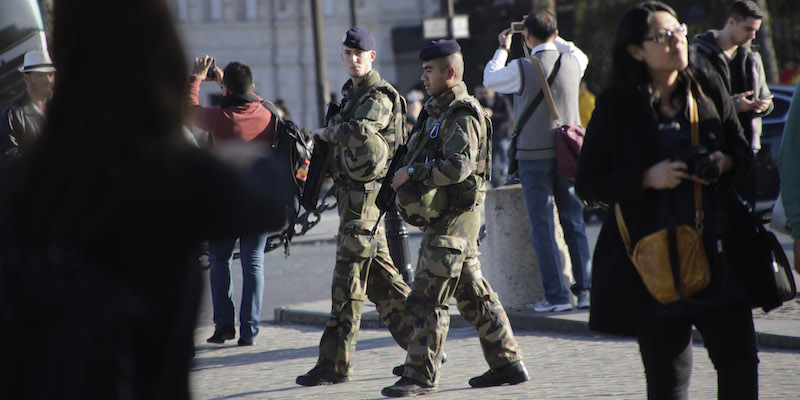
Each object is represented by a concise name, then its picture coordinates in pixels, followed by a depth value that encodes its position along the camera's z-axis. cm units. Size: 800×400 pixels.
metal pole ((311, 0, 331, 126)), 4150
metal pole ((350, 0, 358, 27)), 4953
